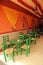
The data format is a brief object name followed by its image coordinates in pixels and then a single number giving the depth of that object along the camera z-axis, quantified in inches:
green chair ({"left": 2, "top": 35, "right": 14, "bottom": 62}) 79.1
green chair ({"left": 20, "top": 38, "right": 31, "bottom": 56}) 88.1
